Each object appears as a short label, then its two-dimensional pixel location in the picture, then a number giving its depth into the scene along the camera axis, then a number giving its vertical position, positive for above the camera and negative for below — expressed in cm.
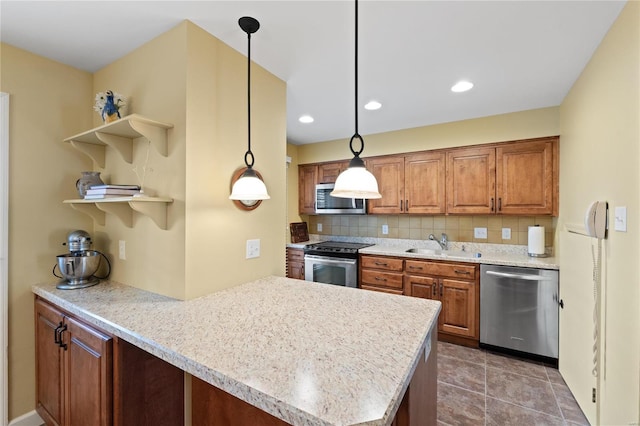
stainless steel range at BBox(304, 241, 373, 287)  339 -63
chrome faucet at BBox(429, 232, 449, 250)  345 -36
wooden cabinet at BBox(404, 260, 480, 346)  282 -81
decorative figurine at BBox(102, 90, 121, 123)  164 +58
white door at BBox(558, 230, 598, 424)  179 -76
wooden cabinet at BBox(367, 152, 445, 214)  329 +36
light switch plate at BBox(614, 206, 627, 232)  138 -3
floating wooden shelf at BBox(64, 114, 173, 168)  144 +43
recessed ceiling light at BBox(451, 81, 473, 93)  227 +103
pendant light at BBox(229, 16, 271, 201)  149 +14
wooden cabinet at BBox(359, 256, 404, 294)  318 -70
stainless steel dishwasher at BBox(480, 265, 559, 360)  249 -88
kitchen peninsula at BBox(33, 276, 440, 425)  74 -46
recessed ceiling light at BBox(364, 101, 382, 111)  267 +102
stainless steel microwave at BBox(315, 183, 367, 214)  370 +11
